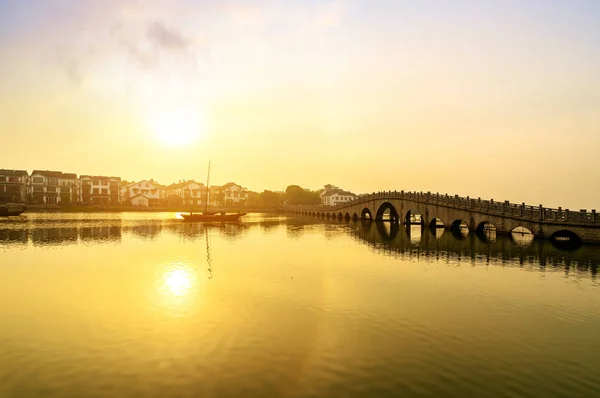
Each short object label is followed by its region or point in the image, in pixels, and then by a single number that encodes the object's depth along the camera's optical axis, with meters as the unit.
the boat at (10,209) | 76.94
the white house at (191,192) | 143.38
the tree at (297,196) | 158.25
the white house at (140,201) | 128.38
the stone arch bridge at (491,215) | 36.72
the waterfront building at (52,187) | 110.81
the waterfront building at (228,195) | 149.00
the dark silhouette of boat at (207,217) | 74.88
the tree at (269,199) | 150.88
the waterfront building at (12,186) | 102.81
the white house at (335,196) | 167.88
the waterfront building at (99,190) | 121.50
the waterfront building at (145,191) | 132.12
